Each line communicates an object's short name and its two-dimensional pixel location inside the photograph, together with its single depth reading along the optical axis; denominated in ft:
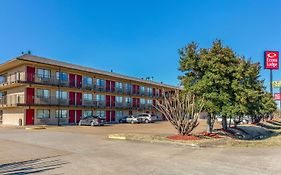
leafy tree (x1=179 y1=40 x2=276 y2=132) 49.96
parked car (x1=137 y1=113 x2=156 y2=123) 112.49
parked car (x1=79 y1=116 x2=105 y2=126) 86.35
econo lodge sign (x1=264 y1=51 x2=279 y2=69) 84.21
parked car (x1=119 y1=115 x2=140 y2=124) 108.62
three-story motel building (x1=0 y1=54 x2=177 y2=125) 83.72
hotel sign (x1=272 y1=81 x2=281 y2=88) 125.87
